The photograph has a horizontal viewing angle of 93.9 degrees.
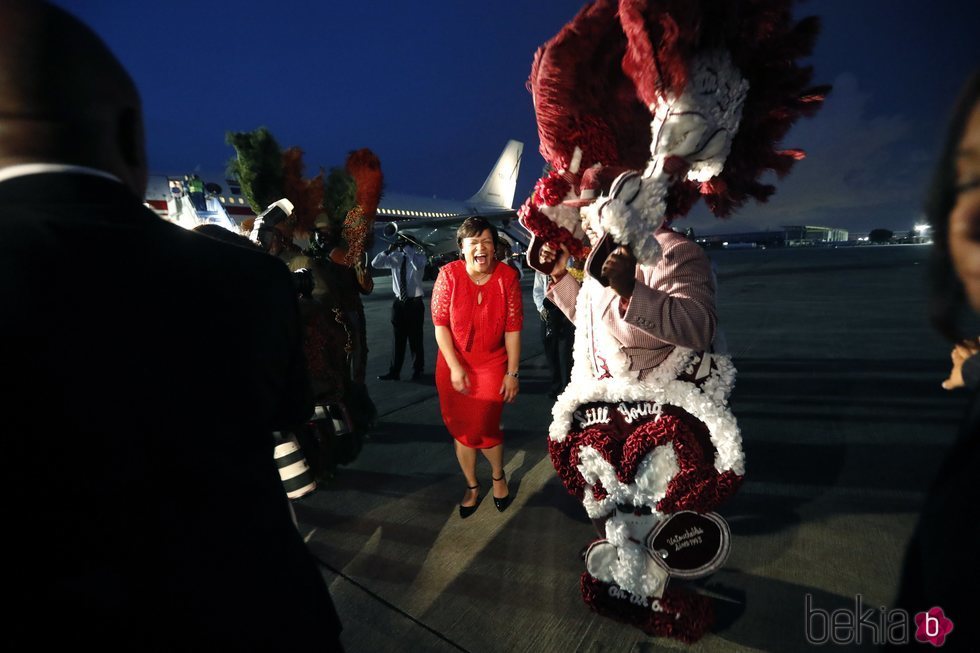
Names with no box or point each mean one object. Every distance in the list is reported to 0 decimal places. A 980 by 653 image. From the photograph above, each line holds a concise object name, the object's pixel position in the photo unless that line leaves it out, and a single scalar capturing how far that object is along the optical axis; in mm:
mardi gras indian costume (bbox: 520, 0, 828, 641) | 1354
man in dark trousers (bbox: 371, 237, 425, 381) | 5309
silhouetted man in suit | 584
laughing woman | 2537
